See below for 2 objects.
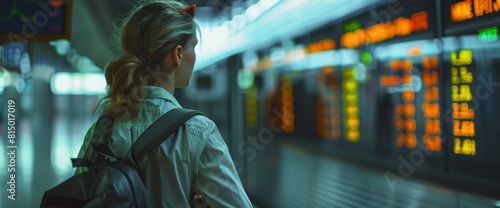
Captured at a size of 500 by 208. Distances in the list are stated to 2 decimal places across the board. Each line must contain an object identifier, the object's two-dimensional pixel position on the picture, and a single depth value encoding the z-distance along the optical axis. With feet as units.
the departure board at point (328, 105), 16.49
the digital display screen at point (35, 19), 12.06
